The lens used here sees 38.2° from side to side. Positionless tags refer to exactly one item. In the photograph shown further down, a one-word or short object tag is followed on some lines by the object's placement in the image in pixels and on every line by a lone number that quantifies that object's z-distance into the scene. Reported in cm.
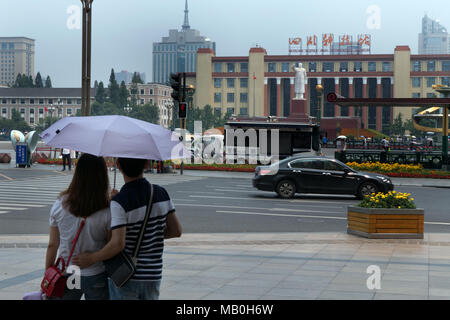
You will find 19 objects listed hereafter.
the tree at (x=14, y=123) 16362
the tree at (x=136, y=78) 16942
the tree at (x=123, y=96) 15755
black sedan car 2272
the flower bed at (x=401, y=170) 3432
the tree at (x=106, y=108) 15604
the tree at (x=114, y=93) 15988
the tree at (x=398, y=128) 11838
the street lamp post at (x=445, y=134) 3852
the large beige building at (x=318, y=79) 13338
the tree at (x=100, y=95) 16875
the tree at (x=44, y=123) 15685
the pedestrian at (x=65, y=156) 3715
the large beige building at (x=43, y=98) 19812
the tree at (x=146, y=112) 15088
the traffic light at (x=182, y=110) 3139
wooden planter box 1346
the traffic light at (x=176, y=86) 2901
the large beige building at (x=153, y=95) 19288
